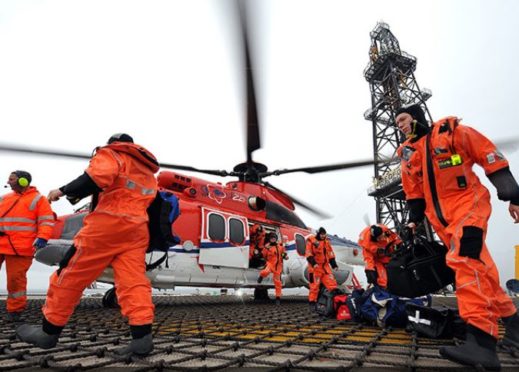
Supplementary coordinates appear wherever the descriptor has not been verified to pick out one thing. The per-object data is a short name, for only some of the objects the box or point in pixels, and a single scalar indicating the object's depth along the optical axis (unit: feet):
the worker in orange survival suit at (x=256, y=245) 28.17
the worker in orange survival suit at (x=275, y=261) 26.58
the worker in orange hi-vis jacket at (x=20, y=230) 13.69
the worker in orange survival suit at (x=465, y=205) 6.66
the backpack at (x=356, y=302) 13.94
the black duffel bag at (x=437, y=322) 9.71
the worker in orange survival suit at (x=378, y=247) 18.37
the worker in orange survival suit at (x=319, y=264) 22.43
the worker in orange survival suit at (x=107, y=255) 7.59
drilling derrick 86.94
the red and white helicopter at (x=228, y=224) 20.16
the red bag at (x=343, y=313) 14.83
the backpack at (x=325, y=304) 15.67
